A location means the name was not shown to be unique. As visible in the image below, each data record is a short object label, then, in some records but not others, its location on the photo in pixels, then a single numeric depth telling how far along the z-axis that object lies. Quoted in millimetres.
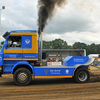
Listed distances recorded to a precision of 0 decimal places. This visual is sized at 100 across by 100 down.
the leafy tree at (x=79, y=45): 100788
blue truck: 6637
